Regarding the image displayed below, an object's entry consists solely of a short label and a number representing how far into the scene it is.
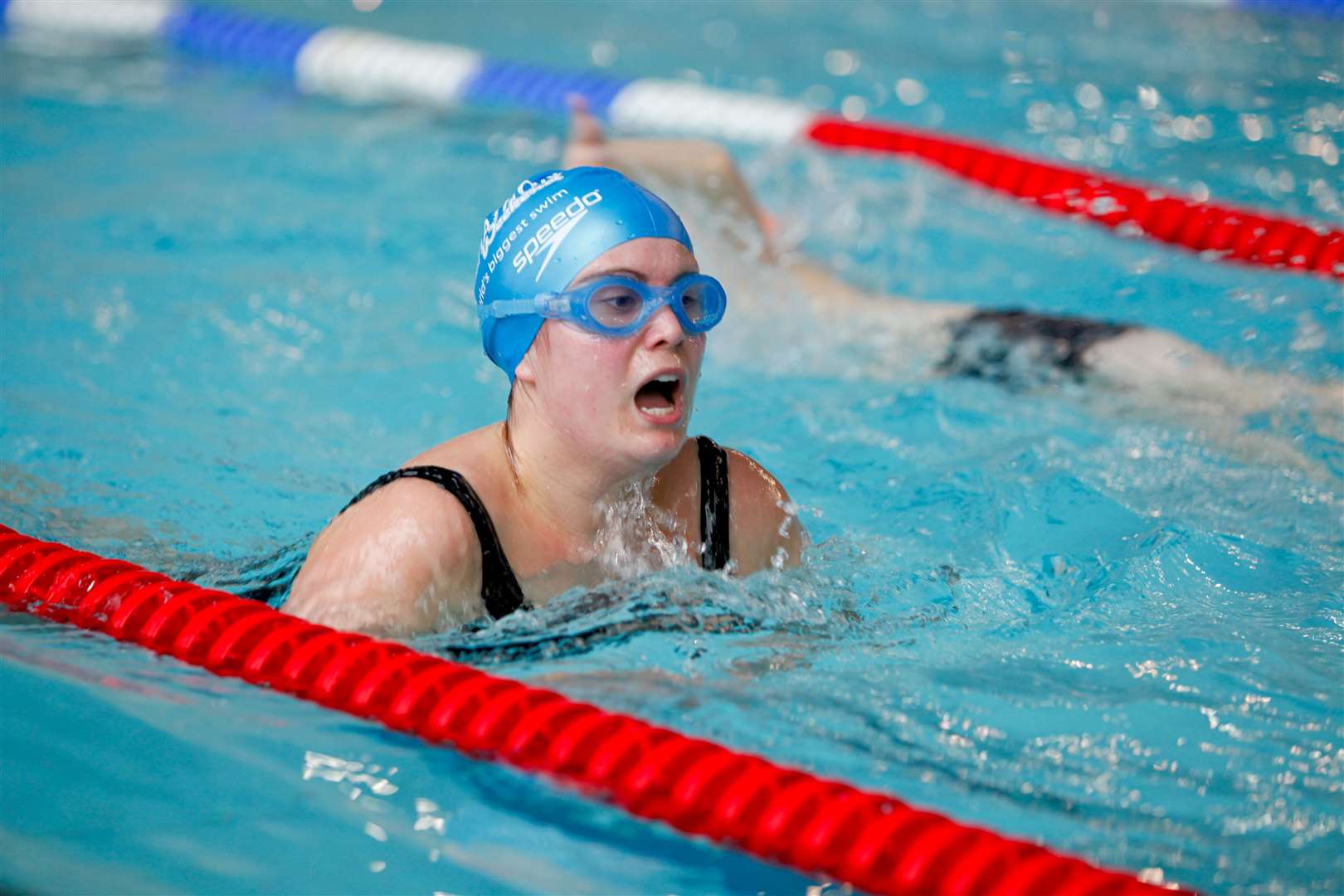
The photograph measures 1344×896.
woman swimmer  4.57
